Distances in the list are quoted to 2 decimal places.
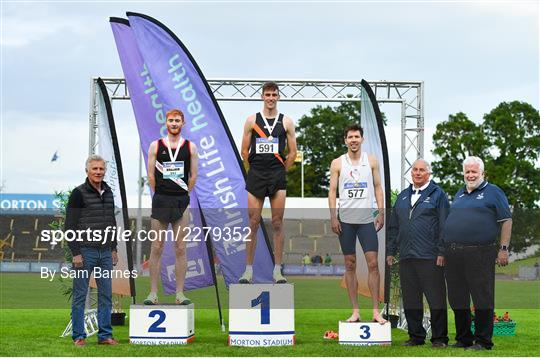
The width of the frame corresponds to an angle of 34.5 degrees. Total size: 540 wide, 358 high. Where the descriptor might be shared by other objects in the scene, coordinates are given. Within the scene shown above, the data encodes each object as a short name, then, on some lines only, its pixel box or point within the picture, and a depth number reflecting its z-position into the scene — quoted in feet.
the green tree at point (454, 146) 164.45
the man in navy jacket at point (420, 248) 30.94
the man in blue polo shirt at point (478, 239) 29.84
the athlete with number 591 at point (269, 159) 31.37
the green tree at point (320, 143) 172.45
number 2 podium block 30.89
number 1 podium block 30.60
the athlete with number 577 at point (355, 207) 30.81
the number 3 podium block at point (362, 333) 30.89
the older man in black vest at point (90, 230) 30.40
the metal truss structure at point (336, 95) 42.63
